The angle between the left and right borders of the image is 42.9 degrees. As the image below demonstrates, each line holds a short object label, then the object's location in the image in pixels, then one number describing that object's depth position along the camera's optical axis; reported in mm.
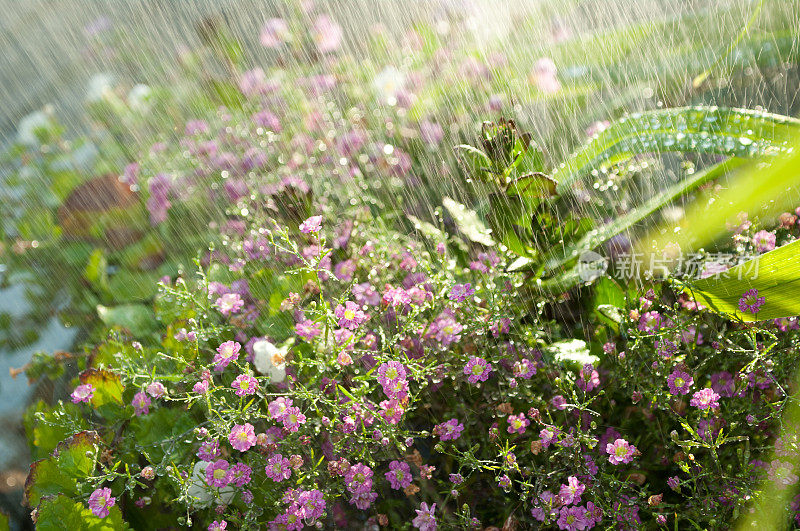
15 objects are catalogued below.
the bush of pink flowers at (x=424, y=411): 426
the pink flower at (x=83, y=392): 460
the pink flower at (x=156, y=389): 436
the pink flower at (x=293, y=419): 418
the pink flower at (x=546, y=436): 424
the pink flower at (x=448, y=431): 438
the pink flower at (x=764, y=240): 479
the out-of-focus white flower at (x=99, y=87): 898
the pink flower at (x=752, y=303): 441
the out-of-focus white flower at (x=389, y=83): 720
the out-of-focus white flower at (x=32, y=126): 862
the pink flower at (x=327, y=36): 861
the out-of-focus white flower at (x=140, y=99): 858
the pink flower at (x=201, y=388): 424
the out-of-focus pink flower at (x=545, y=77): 704
